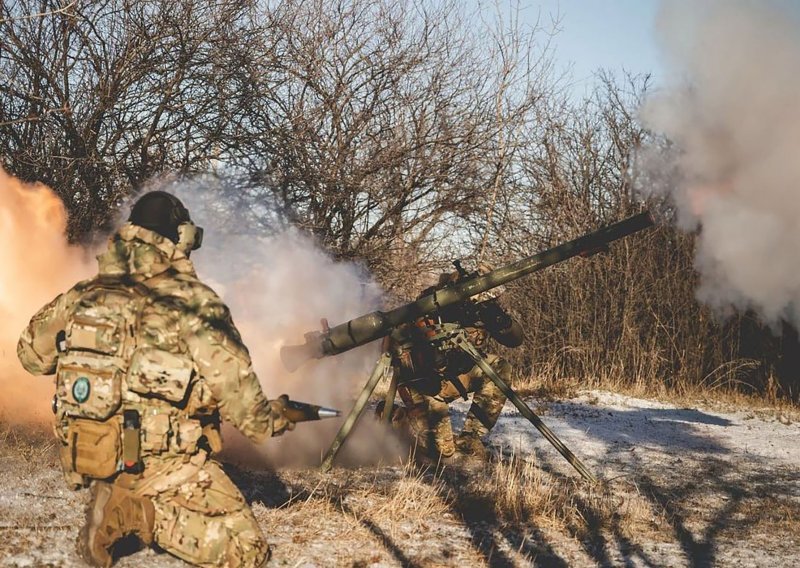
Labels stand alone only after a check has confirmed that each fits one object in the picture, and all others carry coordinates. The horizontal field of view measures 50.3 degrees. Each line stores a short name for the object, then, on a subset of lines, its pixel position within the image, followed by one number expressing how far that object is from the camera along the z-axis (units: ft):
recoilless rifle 20.11
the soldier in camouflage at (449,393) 23.62
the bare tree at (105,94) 32.24
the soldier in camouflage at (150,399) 12.51
